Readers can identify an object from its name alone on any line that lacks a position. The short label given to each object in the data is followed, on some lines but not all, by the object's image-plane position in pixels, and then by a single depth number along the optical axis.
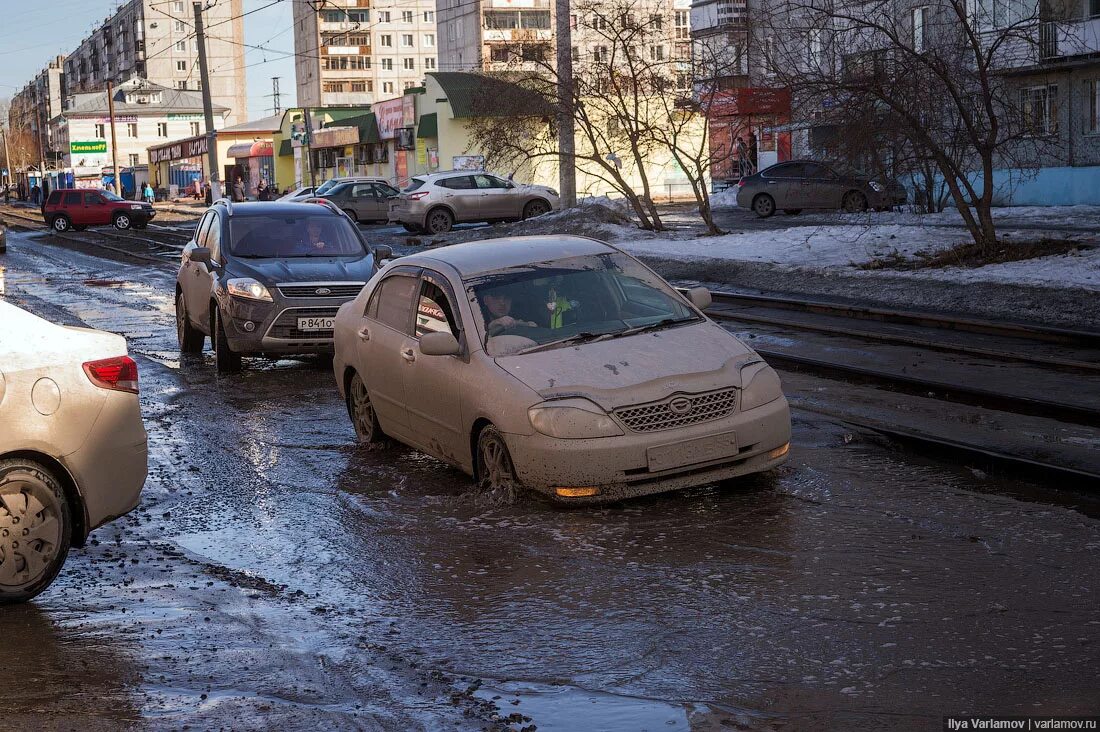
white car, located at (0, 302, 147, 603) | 5.53
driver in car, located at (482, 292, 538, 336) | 7.64
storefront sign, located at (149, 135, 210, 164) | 96.00
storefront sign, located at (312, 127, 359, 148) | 71.19
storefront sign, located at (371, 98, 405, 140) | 65.27
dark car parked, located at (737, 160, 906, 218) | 34.47
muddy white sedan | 6.76
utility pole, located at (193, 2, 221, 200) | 43.74
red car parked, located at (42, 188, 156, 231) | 52.25
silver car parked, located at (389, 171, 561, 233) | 37.06
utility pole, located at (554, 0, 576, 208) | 29.34
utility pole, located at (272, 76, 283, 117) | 120.50
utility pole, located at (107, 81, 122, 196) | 83.79
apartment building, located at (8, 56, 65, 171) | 176.75
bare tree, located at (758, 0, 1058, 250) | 18.59
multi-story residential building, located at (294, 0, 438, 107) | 131.88
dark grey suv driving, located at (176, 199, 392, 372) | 12.41
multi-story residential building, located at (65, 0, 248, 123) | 148.50
